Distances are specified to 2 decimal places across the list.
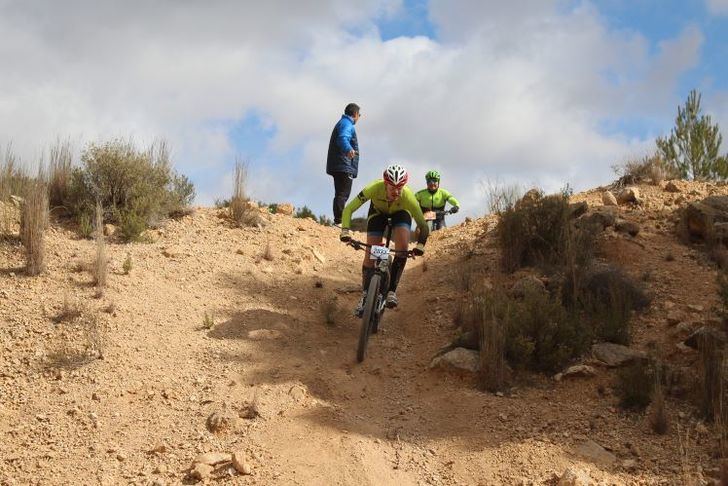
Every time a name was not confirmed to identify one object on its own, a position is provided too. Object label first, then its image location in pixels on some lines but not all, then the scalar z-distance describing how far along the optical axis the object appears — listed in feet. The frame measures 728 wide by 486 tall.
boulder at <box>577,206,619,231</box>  30.35
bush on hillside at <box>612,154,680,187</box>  40.52
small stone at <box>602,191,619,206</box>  37.01
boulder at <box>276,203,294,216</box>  41.93
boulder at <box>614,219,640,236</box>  32.07
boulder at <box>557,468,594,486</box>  16.47
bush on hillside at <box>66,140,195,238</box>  32.73
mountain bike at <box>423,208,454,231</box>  40.75
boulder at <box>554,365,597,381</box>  21.89
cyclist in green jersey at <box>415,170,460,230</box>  41.27
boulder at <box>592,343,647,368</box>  22.17
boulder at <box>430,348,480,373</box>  22.58
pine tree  45.70
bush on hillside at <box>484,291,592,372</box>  22.49
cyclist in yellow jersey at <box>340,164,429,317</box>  24.67
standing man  33.88
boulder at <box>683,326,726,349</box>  20.97
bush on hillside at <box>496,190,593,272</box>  29.35
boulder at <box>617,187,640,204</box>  36.60
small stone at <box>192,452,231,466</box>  17.67
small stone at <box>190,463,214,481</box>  17.29
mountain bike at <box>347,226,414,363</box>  23.32
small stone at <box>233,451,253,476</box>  17.46
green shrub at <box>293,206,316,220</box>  48.74
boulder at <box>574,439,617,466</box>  17.79
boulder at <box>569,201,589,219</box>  32.91
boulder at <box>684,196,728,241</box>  30.37
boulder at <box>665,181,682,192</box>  38.68
